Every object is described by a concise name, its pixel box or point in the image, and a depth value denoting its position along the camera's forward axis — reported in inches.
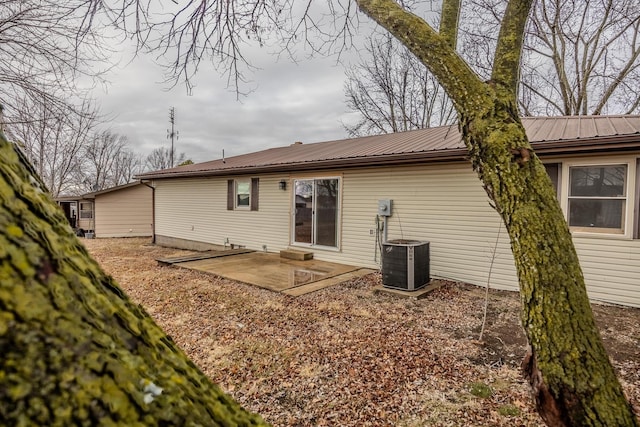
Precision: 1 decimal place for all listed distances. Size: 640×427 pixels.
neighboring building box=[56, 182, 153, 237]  613.3
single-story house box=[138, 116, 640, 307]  206.7
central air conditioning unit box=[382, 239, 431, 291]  229.9
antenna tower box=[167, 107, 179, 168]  1127.0
